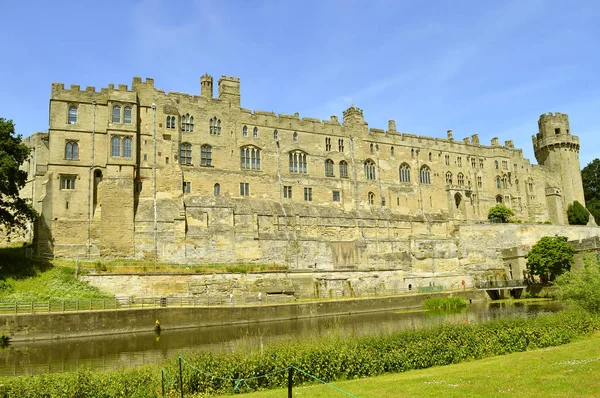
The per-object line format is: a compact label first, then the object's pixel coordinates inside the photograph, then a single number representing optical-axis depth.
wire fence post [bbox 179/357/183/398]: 13.50
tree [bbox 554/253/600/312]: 23.95
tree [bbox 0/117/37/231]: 34.56
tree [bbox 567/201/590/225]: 72.94
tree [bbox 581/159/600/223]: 84.88
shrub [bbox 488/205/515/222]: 66.56
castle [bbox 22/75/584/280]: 42.59
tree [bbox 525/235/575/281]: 48.66
